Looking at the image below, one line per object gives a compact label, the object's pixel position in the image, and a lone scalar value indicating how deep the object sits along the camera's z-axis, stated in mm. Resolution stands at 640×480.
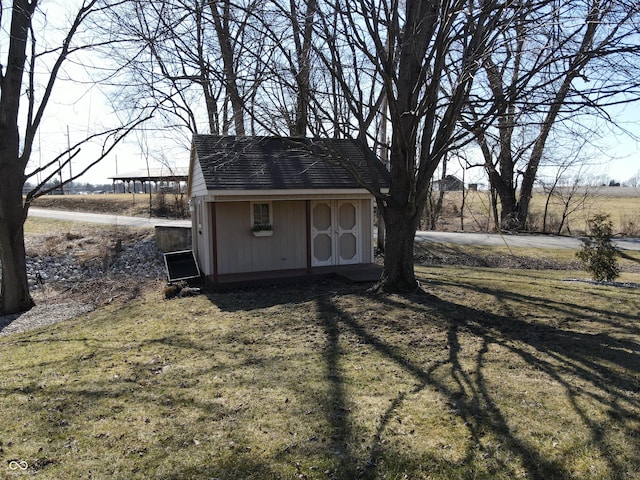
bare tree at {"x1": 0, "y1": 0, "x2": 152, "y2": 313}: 10633
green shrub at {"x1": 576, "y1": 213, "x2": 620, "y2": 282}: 10531
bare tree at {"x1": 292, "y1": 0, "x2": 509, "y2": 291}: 7082
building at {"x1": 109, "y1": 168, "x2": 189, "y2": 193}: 33281
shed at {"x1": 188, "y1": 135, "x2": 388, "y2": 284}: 10977
